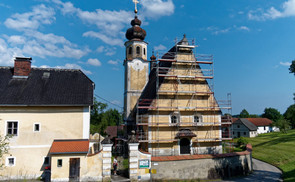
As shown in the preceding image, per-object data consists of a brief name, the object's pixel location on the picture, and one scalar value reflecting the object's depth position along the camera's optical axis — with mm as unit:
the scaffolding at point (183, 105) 21031
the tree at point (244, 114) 104644
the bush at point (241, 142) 34000
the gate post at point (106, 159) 15734
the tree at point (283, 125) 50500
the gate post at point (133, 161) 16000
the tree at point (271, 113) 91988
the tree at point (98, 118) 36344
